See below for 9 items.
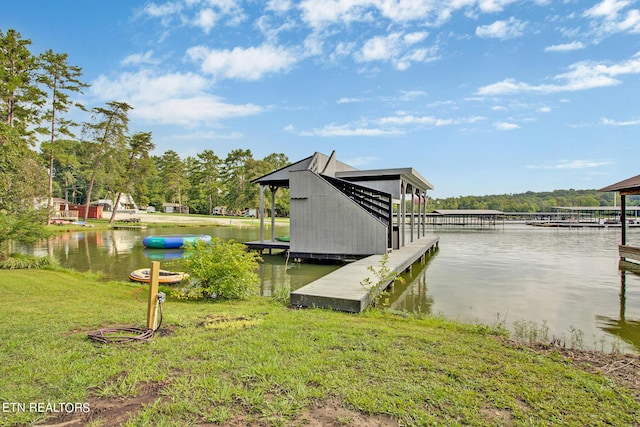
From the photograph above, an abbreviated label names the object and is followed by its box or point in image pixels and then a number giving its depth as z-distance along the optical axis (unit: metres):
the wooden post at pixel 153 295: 3.97
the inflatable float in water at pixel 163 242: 18.33
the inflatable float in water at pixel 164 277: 8.98
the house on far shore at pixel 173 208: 60.75
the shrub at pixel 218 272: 6.70
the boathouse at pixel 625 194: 12.58
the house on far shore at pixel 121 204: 48.84
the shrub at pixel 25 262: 10.16
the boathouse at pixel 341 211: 13.37
